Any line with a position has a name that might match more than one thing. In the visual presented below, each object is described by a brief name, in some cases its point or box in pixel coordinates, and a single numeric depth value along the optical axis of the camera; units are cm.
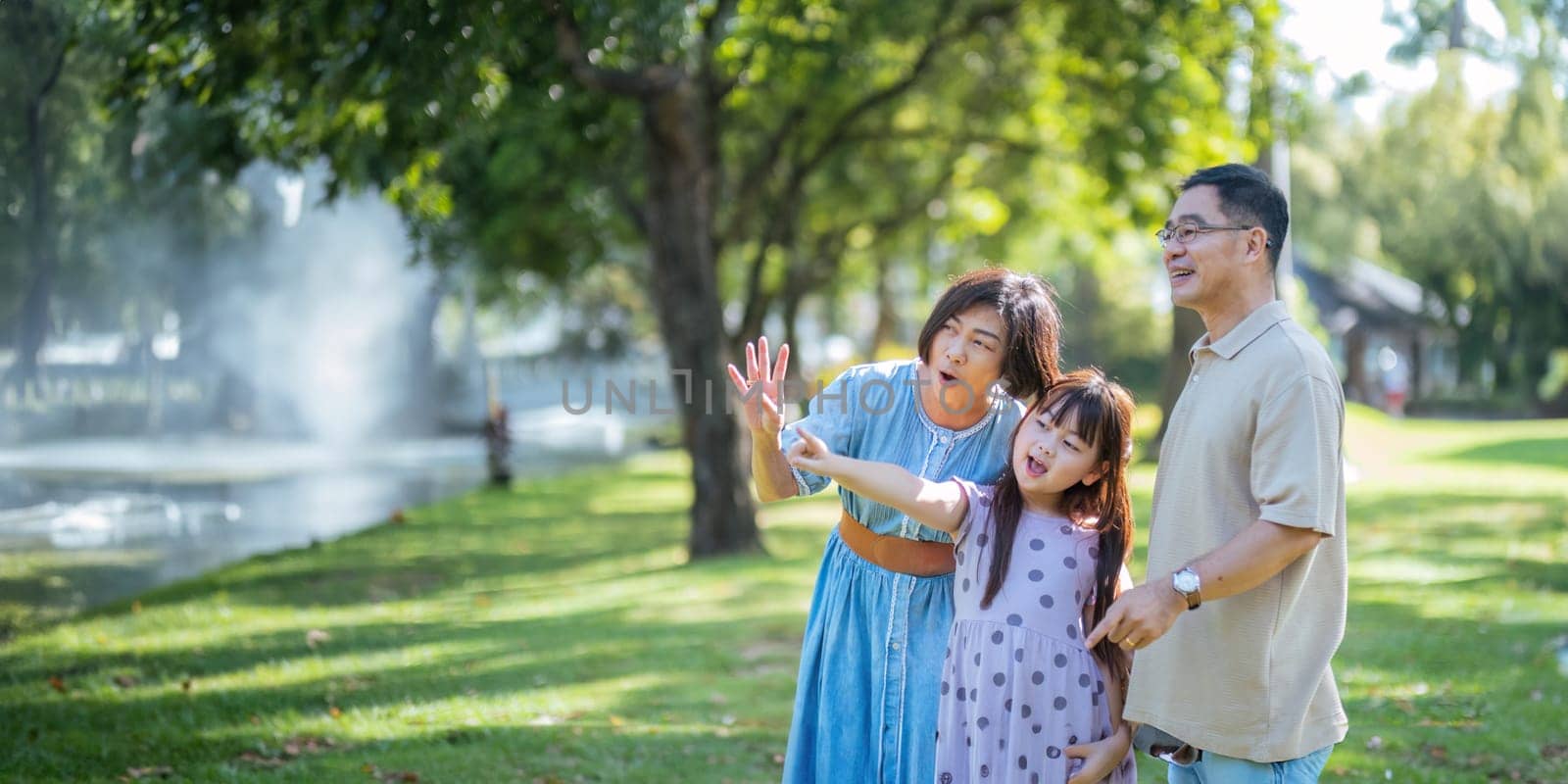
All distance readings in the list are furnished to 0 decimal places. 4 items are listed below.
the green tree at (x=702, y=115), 753
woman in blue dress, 341
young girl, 322
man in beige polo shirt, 285
